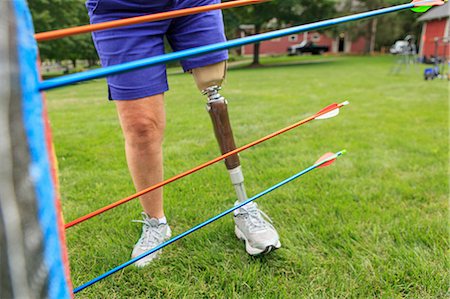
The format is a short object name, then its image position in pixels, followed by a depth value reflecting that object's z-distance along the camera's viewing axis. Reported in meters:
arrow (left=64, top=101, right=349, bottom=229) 0.83
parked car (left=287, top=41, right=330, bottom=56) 28.20
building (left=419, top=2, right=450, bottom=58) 16.58
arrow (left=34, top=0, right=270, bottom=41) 0.56
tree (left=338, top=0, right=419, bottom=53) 24.19
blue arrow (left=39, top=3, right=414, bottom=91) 0.50
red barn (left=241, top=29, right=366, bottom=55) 28.80
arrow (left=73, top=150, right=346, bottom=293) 1.20
